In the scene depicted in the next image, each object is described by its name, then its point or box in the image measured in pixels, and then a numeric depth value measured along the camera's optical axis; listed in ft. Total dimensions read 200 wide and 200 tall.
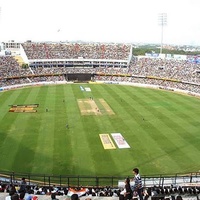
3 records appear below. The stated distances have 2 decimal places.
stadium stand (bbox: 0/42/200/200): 254.68
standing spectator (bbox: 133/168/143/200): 37.11
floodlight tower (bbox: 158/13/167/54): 323.37
